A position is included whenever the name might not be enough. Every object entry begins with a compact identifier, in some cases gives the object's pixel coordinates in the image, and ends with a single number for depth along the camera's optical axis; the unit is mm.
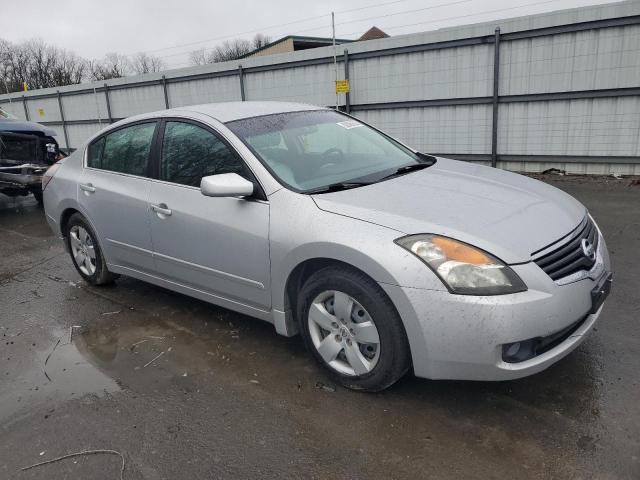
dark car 8750
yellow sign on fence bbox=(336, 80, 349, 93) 10727
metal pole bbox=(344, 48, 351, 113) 10826
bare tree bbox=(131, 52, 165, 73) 61941
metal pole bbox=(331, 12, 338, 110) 10998
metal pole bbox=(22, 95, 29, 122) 20389
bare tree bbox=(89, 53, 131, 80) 52775
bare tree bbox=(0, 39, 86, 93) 58784
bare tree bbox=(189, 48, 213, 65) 59759
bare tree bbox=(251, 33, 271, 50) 62406
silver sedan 2547
